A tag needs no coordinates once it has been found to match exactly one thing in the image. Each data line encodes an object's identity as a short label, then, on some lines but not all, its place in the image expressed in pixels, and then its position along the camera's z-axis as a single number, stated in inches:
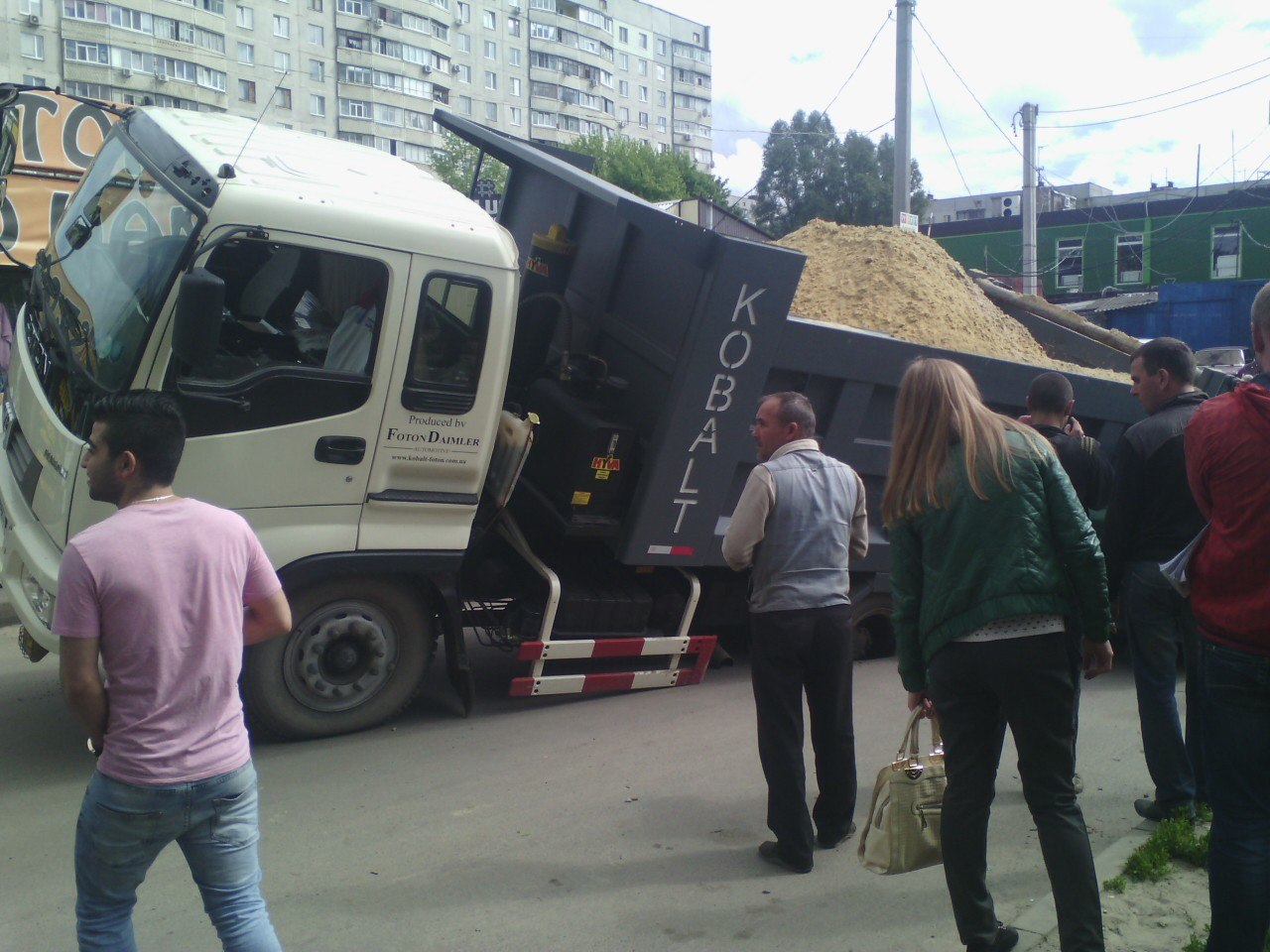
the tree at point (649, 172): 1968.5
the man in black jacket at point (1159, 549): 169.3
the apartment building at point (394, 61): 1963.6
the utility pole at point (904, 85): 616.4
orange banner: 393.4
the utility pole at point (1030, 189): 1098.7
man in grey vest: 161.5
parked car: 964.6
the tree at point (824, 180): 2123.5
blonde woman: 121.4
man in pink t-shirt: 94.5
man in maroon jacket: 107.7
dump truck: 188.1
